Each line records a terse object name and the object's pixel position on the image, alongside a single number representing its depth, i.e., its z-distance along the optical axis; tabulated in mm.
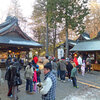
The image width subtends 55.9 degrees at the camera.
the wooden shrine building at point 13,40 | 11284
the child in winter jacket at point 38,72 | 5230
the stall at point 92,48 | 11692
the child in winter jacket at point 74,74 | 5881
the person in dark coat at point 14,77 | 3971
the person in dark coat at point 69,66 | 7117
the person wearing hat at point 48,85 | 2350
